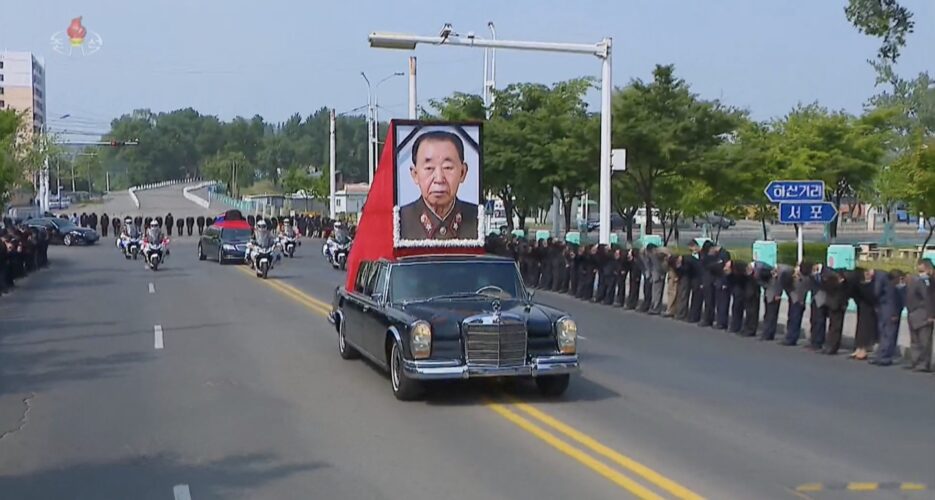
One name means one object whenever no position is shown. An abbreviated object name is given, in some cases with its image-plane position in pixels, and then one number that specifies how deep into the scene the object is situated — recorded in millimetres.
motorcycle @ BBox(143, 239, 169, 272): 36719
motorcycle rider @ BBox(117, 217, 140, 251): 42031
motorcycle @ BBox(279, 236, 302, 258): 46594
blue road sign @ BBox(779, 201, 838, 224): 21938
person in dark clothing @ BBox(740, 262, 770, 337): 18844
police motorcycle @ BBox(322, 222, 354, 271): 37838
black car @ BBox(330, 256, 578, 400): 11469
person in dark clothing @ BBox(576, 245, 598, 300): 25969
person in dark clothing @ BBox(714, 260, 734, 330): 19516
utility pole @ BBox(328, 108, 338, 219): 64188
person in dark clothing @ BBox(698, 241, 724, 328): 20047
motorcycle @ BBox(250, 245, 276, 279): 32719
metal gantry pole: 26625
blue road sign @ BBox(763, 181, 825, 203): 22062
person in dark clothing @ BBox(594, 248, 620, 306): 24594
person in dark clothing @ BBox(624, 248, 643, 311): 23594
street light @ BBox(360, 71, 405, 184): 61031
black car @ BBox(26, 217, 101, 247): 57438
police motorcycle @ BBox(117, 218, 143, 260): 41750
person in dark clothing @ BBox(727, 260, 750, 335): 19031
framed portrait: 17375
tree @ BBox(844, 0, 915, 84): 21641
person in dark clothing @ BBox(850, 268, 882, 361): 15977
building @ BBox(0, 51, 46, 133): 156125
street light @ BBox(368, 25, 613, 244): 23077
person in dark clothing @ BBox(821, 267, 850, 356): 16547
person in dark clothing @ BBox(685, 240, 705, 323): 20688
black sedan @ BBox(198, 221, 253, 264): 41000
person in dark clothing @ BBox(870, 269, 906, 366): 15523
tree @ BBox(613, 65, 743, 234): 34500
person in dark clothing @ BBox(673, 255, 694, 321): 21219
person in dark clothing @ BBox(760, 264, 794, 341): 18125
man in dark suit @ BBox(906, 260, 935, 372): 14914
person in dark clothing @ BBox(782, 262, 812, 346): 17531
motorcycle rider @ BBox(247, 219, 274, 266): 33344
